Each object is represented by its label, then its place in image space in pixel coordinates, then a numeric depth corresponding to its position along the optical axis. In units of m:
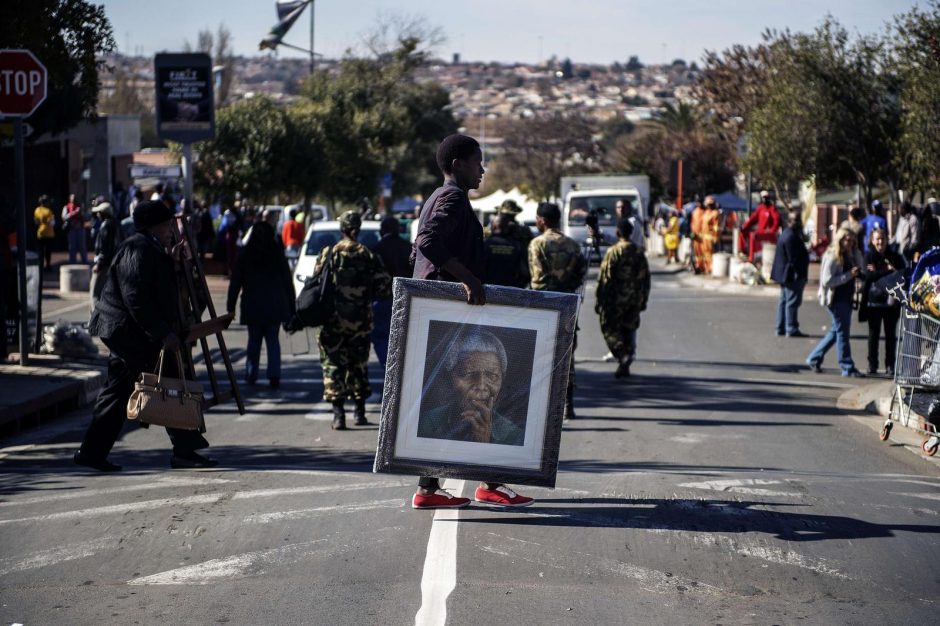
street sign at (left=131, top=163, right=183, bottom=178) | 28.11
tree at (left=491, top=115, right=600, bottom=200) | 98.56
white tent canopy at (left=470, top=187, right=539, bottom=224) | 63.25
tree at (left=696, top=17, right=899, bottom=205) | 30.80
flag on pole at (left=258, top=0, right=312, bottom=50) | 43.41
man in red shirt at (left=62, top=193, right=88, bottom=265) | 33.16
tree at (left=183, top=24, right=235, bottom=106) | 99.44
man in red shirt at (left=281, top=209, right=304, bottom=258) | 29.02
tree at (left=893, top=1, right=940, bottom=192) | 24.17
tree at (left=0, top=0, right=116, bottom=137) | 13.91
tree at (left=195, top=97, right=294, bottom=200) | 39.94
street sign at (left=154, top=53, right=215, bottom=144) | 22.30
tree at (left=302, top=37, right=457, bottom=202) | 49.75
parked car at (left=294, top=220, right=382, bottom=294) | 21.29
